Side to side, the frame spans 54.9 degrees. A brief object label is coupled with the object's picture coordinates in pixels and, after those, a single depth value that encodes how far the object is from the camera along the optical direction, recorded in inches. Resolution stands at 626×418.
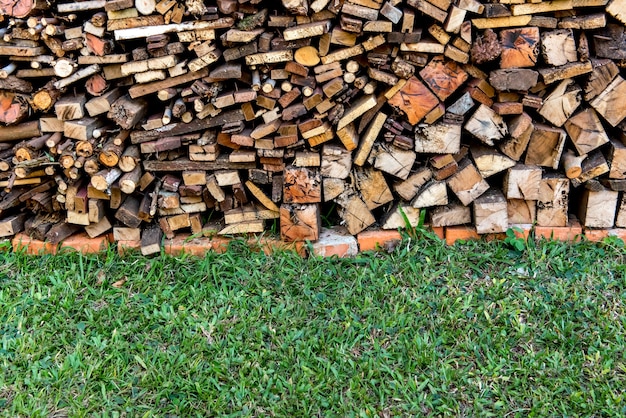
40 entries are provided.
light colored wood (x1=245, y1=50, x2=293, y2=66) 118.9
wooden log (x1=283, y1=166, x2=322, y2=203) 128.4
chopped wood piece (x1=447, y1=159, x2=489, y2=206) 128.3
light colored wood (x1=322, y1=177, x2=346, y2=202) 130.1
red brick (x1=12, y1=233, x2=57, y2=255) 134.2
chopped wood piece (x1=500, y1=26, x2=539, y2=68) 117.8
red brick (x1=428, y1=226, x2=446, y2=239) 133.8
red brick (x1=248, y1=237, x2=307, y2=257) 132.1
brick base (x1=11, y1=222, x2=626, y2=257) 132.2
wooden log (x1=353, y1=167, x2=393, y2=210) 131.0
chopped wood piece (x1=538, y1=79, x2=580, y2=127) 122.2
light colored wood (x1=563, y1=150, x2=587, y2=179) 126.9
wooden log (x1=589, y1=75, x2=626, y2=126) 121.9
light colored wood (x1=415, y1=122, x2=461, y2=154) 125.1
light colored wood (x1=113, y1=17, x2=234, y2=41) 117.1
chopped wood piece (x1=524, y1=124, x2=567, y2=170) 125.0
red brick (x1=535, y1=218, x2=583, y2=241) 132.3
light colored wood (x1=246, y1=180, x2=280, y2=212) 132.3
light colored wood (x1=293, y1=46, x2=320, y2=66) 118.9
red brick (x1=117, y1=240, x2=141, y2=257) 133.4
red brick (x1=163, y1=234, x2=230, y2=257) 133.8
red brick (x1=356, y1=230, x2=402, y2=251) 133.5
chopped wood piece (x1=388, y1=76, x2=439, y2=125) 122.3
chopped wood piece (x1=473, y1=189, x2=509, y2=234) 129.1
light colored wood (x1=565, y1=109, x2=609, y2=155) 124.4
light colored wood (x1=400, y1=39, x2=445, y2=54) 118.9
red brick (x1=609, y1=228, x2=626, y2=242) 131.2
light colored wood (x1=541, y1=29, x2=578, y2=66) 118.4
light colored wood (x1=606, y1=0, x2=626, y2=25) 117.2
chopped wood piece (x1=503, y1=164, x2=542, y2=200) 127.5
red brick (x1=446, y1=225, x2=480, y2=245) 132.9
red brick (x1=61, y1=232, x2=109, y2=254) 134.6
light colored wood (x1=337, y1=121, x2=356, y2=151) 125.2
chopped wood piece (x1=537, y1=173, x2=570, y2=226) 129.2
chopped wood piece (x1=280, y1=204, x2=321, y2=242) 130.3
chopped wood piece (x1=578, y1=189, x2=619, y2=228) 130.0
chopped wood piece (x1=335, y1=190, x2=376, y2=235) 132.3
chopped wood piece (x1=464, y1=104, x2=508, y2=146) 124.1
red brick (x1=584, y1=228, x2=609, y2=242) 131.7
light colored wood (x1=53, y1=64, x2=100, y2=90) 122.0
